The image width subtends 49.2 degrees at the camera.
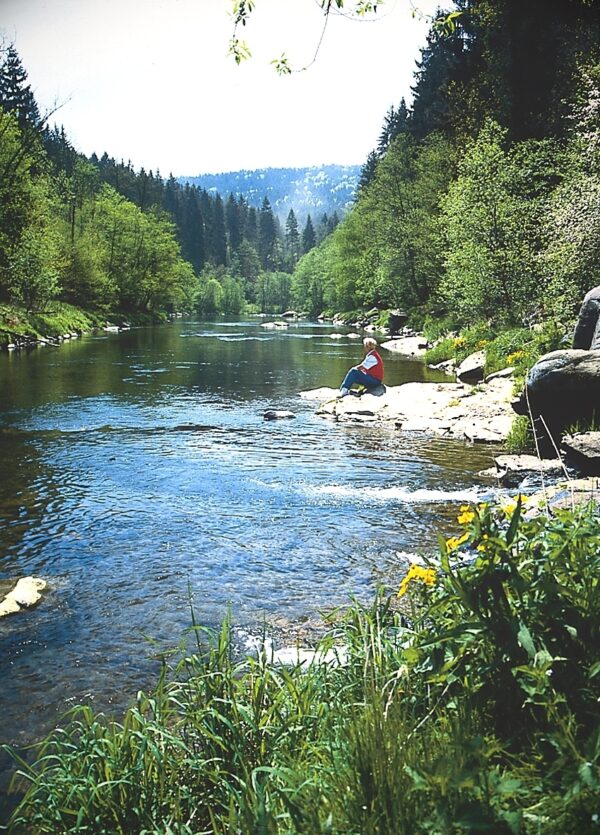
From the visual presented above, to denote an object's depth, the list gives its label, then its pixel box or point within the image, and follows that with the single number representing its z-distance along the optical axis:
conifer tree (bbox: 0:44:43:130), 76.69
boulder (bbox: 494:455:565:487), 10.80
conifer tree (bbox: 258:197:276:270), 180.25
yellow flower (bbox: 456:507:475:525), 3.92
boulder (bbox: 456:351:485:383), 22.88
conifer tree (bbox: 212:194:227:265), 164.12
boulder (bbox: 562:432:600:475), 9.73
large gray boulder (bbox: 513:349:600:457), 11.25
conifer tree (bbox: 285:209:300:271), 177.41
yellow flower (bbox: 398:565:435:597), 3.88
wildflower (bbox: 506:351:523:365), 20.75
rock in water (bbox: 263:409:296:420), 17.81
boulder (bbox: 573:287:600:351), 13.09
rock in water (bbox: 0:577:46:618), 6.67
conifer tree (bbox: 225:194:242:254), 174.62
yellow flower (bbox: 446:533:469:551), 4.18
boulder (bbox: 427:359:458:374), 27.09
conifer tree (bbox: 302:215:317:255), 177.38
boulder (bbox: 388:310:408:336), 48.94
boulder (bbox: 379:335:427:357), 35.66
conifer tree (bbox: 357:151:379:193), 86.82
